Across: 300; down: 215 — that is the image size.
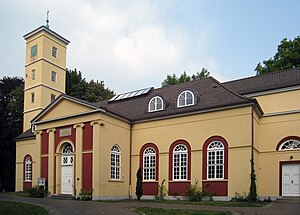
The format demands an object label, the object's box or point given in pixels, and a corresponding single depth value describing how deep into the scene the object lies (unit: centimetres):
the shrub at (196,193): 2389
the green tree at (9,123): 4406
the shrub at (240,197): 2226
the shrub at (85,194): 2462
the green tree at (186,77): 4950
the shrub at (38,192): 2719
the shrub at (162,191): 2611
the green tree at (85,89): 5184
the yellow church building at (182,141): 2397
